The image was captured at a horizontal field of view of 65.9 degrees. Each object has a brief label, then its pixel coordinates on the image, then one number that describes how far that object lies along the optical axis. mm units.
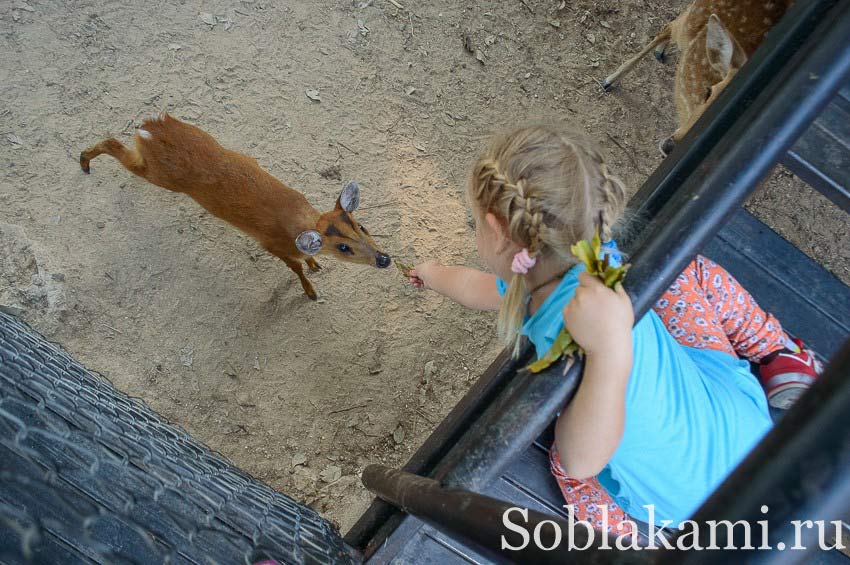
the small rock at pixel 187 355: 3240
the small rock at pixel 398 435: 3215
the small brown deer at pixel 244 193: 3113
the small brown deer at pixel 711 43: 2859
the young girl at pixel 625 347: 1424
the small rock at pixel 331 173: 3711
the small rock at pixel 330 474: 3100
